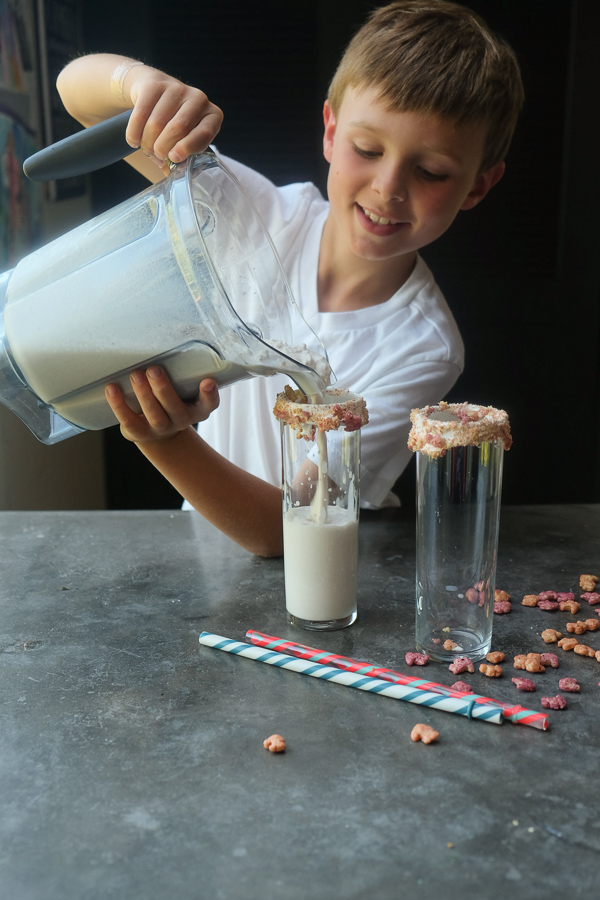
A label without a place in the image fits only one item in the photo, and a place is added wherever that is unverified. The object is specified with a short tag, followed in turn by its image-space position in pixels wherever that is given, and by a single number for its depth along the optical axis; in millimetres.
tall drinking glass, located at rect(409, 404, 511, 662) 716
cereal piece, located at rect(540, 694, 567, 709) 676
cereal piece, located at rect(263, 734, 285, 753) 616
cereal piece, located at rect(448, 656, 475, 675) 731
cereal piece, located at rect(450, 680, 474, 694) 699
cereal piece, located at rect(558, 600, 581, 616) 844
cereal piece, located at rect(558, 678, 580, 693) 703
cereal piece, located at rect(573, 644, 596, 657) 764
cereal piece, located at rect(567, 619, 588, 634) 805
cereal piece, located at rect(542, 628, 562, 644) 790
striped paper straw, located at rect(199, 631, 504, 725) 663
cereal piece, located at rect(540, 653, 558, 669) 746
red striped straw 653
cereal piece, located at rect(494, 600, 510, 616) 850
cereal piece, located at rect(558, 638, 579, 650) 774
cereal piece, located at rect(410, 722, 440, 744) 629
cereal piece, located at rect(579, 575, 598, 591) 897
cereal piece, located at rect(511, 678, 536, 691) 705
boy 981
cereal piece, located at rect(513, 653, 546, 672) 735
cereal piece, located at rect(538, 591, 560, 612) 856
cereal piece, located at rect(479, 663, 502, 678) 726
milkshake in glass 793
